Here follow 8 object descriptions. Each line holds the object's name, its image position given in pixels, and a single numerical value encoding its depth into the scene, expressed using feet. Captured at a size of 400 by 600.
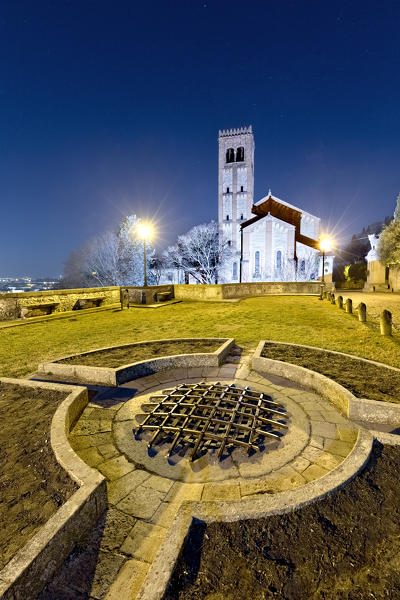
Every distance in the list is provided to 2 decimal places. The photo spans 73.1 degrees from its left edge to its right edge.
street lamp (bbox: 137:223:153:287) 55.26
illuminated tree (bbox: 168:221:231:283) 155.94
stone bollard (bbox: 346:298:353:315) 44.50
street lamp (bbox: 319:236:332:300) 68.69
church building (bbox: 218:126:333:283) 140.46
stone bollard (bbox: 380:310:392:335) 28.37
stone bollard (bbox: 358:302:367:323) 36.50
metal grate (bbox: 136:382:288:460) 11.43
